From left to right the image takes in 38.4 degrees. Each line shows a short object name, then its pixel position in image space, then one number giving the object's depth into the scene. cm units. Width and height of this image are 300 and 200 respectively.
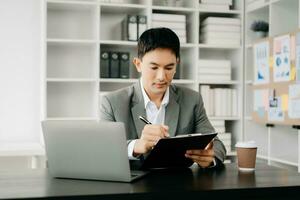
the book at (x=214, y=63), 396
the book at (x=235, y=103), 407
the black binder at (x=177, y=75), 392
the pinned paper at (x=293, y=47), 320
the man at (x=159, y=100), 200
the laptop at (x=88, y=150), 140
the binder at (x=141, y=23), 379
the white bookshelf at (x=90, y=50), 384
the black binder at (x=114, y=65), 374
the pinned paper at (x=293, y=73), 320
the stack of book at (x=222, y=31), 396
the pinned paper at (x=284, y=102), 328
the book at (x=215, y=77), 396
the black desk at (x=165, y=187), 125
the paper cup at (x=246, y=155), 168
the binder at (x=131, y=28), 376
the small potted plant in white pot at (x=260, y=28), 387
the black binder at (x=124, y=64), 376
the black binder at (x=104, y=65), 372
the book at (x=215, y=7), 398
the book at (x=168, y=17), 384
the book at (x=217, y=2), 400
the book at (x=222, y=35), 396
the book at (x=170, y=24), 384
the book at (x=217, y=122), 399
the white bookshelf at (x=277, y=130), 363
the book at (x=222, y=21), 394
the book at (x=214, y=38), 397
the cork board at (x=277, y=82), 320
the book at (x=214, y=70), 396
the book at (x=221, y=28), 395
